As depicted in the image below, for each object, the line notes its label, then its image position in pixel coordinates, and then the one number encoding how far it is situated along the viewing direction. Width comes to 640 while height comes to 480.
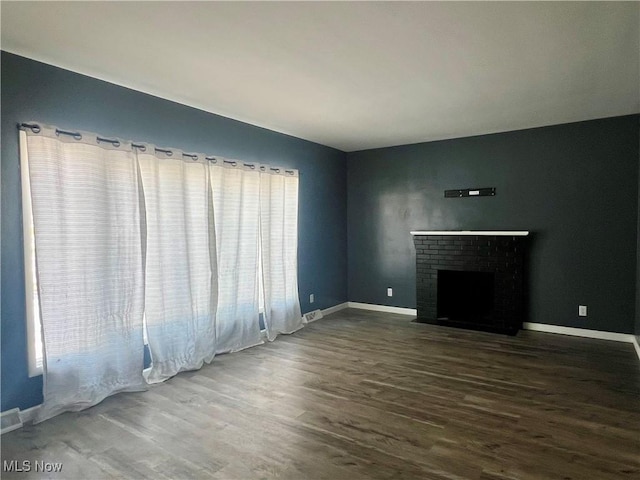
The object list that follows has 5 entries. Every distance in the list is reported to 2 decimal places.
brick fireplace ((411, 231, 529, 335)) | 4.62
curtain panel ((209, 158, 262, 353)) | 3.89
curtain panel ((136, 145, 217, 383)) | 3.28
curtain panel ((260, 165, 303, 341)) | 4.42
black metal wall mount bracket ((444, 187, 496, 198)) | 4.94
